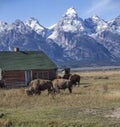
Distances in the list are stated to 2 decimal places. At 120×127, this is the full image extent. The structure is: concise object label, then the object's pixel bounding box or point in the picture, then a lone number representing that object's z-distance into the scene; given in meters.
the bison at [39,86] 44.16
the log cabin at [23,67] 68.50
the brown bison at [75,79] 63.19
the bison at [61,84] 46.25
